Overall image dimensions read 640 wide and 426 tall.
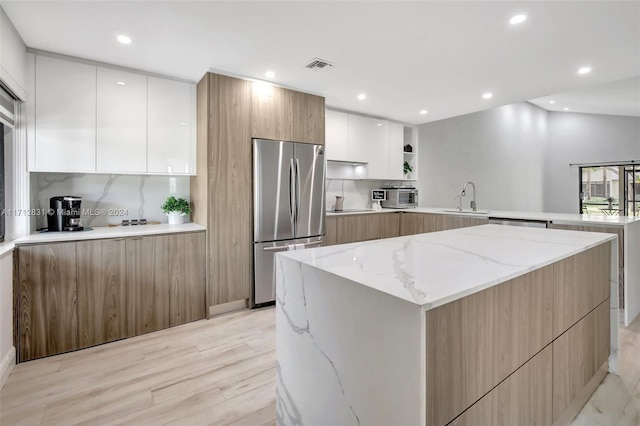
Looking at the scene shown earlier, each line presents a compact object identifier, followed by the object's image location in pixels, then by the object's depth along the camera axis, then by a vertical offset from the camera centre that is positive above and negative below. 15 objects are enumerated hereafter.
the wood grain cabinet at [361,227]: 4.18 -0.27
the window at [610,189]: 7.15 +0.43
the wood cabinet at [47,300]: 2.29 -0.68
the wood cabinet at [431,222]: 4.11 -0.19
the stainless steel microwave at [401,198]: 5.19 +0.17
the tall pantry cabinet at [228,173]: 3.10 +0.37
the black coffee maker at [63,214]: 2.71 -0.03
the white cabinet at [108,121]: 2.65 +0.83
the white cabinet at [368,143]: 4.50 +1.01
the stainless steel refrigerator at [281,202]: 3.35 +0.08
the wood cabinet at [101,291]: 2.50 -0.67
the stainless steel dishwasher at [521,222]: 3.43 -0.17
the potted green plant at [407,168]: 5.61 +0.72
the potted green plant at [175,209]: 3.35 +0.01
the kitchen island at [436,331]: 0.91 -0.45
